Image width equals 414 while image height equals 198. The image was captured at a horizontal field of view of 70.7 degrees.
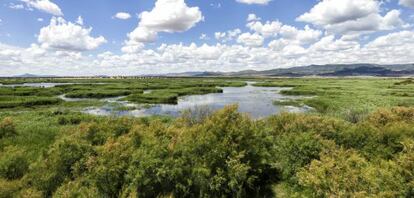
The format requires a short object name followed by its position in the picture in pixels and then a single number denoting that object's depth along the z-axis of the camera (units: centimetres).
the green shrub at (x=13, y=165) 1769
